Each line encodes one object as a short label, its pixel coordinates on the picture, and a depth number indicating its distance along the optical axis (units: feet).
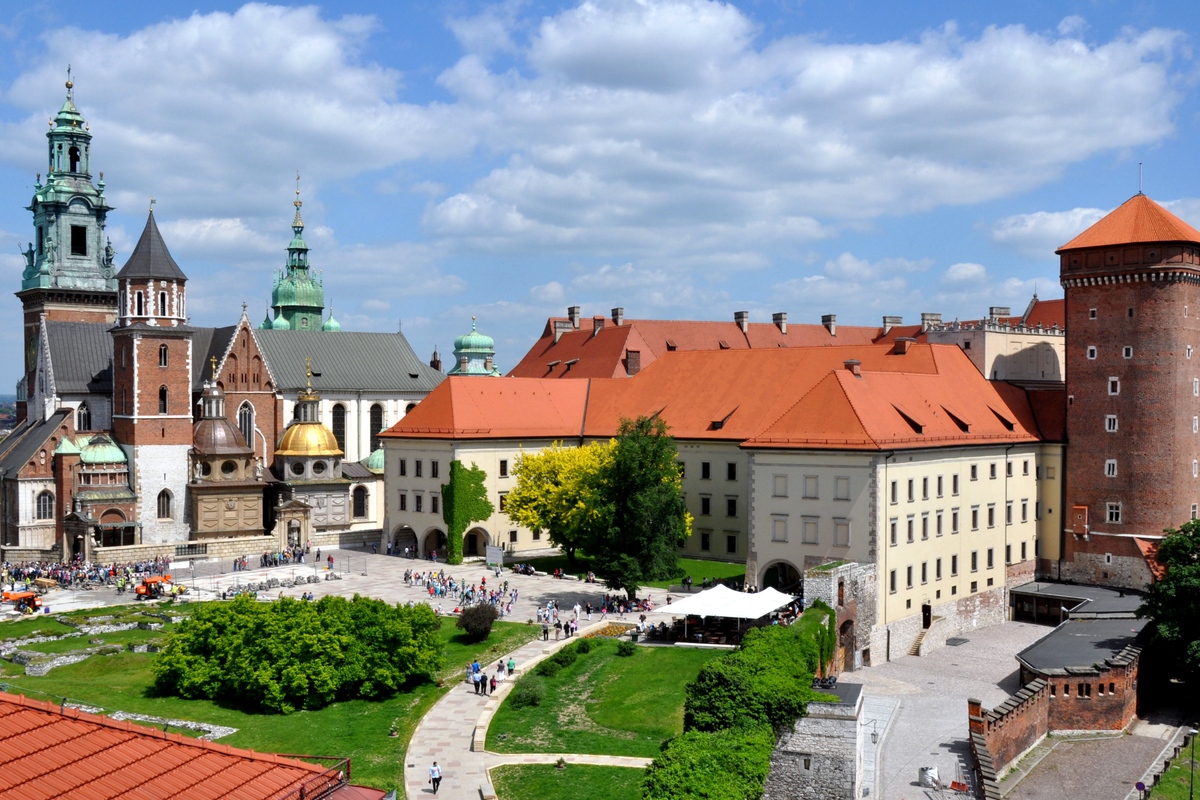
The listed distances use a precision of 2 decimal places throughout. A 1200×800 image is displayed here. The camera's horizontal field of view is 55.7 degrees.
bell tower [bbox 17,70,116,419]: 318.04
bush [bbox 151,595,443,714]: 140.56
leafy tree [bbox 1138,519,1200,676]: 162.20
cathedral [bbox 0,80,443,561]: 255.70
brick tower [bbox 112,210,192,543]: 260.62
